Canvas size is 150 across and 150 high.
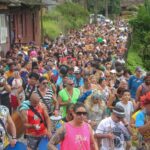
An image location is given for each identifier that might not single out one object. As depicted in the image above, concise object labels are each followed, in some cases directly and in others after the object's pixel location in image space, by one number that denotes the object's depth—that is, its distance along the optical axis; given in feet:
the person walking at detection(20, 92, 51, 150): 33.00
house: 96.71
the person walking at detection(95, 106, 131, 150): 30.40
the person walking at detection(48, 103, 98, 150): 25.70
